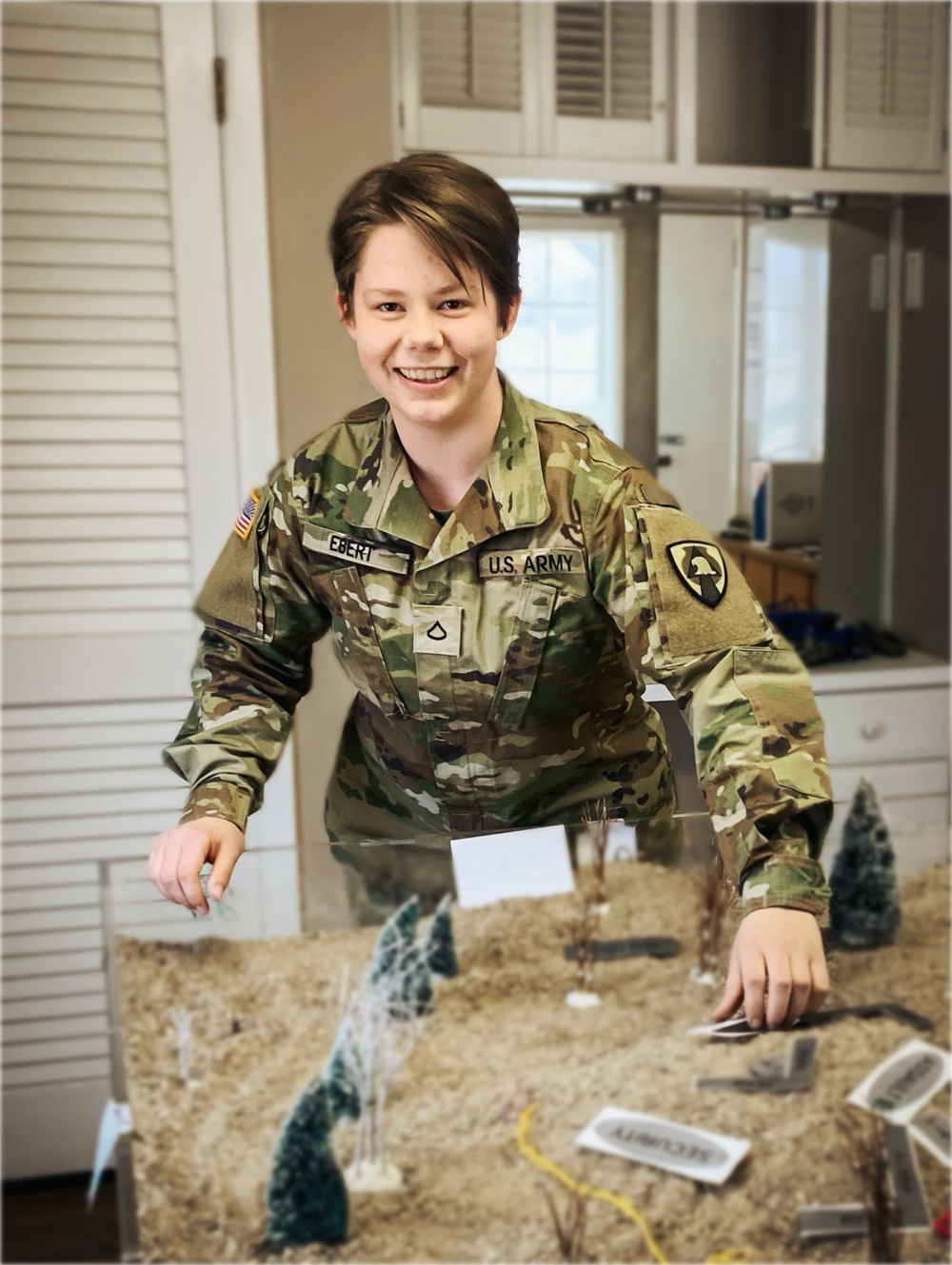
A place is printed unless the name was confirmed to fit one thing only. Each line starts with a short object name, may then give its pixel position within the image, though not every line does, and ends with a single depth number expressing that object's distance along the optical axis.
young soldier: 0.95
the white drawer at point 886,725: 6.96
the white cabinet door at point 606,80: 6.24
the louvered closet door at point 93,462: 5.36
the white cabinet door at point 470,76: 6.08
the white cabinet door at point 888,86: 6.64
